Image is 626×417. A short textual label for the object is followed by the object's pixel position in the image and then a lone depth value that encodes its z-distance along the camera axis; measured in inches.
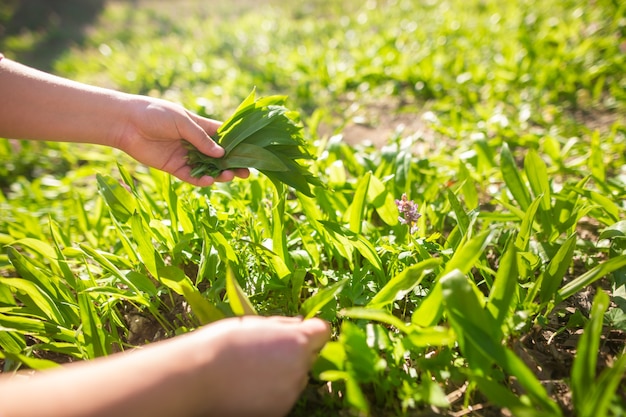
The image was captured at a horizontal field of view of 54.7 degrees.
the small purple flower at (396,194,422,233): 21.5
